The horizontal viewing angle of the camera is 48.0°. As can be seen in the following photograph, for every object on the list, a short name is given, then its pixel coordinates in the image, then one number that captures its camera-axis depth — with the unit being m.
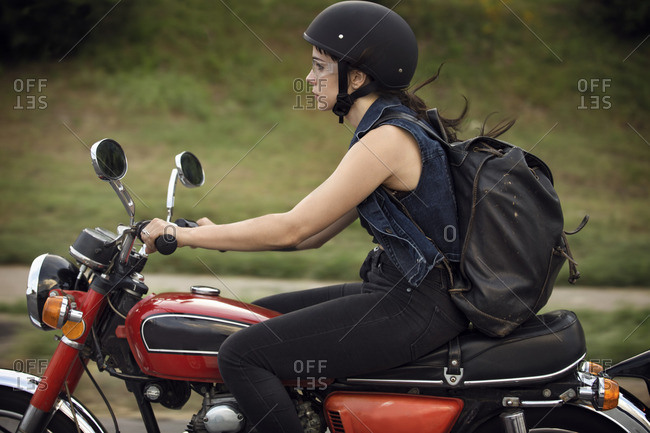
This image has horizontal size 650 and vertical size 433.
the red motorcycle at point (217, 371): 2.12
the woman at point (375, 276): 2.08
